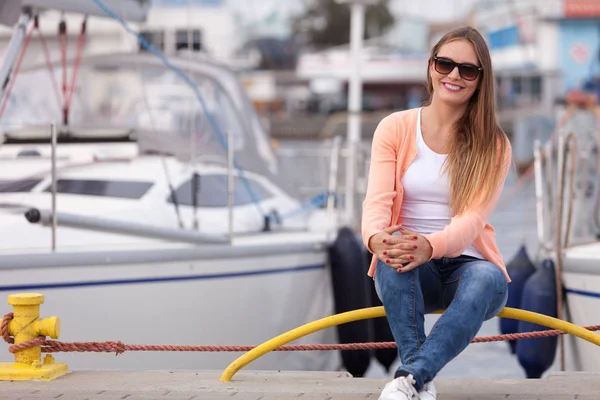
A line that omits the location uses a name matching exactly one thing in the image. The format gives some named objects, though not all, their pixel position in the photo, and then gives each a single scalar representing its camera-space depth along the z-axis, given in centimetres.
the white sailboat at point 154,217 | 848
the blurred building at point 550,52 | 7566
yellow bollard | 622
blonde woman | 538
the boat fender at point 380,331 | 1080
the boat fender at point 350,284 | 1049
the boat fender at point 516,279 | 1019
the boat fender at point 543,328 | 938
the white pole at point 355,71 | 1459
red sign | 7775
